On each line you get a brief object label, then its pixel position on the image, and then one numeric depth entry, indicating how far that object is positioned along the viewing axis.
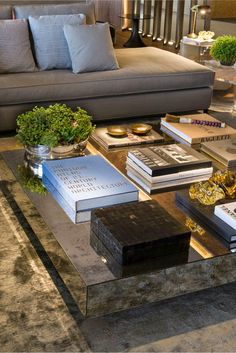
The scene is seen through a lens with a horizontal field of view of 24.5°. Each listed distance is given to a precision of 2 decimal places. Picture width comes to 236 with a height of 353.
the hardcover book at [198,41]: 4.69
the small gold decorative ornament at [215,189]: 2.07
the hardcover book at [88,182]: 2.02
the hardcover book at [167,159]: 2.27
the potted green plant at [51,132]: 2.34
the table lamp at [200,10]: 4.92
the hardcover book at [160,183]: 2.25
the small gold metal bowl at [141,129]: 2.75
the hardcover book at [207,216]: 1.88
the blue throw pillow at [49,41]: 3.69
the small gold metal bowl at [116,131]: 2.71
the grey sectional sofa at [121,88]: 3.43
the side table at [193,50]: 4.70
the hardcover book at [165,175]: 2.25
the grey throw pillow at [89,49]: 3.66
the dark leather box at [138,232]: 1.73
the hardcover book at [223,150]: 2.48
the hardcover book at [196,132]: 2.71
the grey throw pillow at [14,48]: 3.56
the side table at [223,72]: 3.99
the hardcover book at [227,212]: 1.91
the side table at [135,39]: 6.40
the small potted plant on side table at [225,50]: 4.14
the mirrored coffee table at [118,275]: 1.67
